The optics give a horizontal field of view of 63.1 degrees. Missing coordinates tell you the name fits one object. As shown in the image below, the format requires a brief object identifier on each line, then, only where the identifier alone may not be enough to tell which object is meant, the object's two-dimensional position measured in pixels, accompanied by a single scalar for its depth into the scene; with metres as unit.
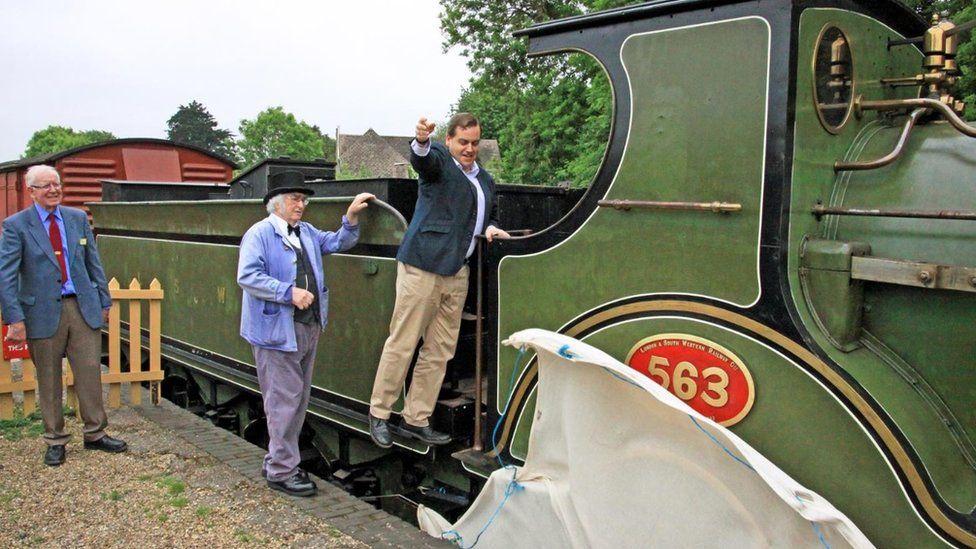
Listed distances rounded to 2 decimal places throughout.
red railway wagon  11.36
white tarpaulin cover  2.64
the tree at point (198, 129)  76.12
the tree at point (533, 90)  14.40
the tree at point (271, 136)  63.53
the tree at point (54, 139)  71.00
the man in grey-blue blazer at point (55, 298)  4.77
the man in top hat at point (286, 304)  4.23
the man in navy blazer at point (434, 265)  3.96
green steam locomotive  2.60
